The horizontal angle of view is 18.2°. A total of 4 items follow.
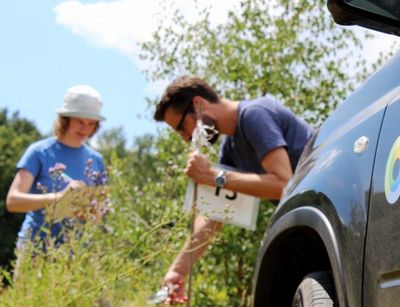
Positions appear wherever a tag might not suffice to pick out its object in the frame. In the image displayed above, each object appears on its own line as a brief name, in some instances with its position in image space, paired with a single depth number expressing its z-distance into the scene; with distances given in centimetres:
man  583
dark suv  267
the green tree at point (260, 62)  933
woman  708
